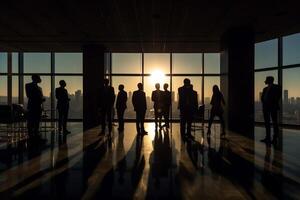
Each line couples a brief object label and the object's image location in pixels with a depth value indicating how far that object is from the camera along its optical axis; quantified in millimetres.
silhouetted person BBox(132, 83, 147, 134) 8859
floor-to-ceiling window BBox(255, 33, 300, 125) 11820
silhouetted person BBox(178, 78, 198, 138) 8125
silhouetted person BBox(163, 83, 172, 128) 9820
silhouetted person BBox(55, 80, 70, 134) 8508
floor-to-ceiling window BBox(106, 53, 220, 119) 14883
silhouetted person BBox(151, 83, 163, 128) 9856
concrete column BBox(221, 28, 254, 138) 10195
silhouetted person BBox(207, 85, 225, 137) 8109
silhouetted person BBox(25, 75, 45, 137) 7647
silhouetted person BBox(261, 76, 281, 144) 7285
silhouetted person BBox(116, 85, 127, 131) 9070
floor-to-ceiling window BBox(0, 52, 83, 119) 15102
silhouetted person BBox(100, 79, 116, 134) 8281
